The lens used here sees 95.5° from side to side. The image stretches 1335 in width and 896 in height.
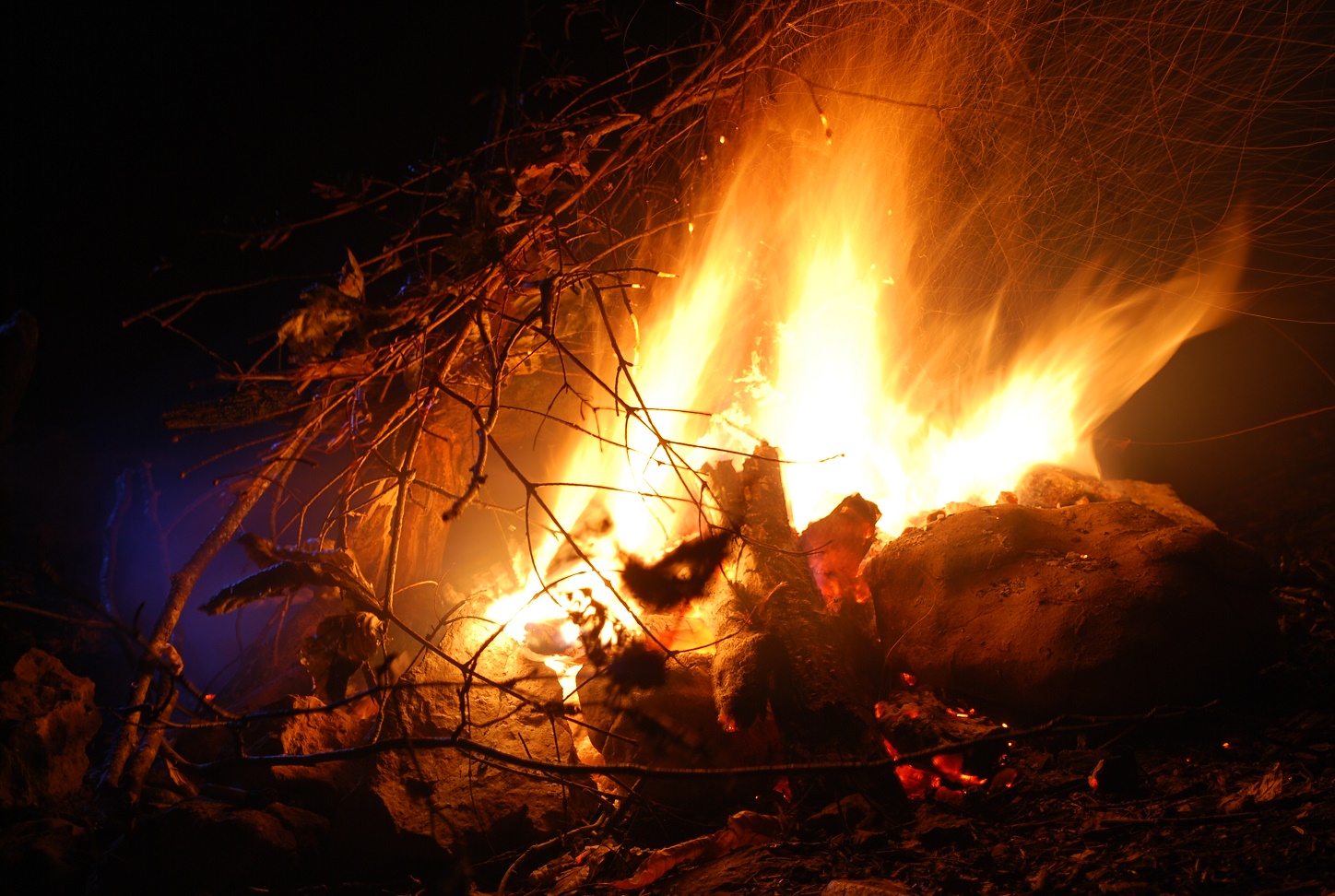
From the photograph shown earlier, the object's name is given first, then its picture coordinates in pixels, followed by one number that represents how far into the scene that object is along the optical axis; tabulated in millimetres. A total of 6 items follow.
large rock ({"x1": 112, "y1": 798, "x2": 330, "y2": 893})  2293
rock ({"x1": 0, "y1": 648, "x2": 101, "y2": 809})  2521
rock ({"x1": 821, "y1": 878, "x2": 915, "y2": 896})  1767
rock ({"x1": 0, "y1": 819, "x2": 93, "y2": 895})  2143
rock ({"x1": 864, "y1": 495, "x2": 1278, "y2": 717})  2584
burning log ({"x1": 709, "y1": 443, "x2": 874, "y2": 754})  2613
